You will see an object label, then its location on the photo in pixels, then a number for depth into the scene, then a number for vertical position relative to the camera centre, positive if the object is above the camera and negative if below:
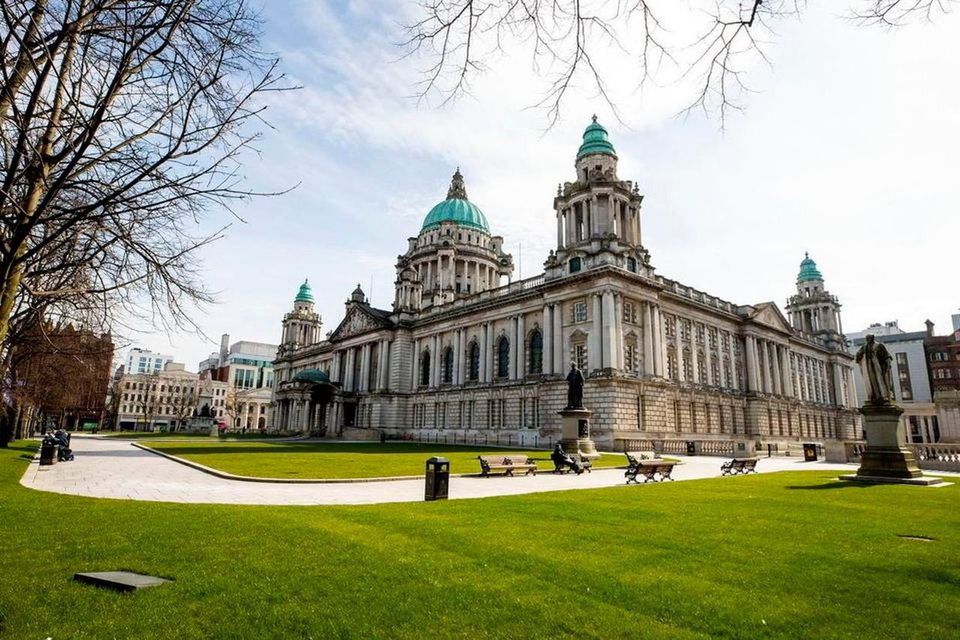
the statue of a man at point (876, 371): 18.80 +1.93
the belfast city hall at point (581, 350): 43.84 +7.29
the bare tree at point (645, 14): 4.99 +3.76
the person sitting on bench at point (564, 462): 21.84 -1.59
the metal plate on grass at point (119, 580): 5.80 -1.79
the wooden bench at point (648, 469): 18.73 -1.60
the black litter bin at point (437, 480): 13.18 -1.44
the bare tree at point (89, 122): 5.05 +2.95
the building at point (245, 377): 130.00 +10.72
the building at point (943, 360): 86.88 +10.83
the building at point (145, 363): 165.50 +15.99
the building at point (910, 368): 88.56 +9.70
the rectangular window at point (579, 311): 44.72 +8.97
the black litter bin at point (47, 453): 20.88 -1.49
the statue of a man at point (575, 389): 28.64 +1.70
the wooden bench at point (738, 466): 22.92 -1.76
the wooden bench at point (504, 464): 19.95 -1.61
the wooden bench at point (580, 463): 22.09 -1.77
